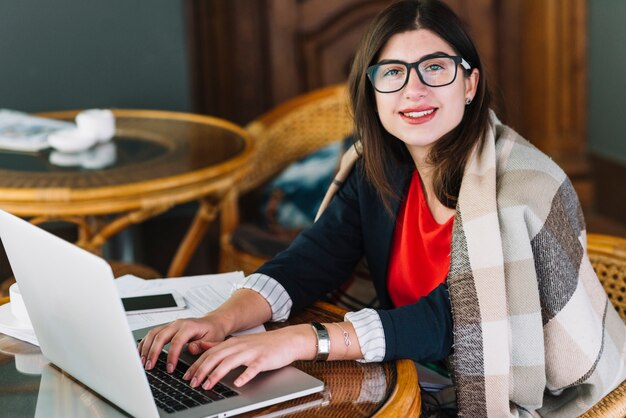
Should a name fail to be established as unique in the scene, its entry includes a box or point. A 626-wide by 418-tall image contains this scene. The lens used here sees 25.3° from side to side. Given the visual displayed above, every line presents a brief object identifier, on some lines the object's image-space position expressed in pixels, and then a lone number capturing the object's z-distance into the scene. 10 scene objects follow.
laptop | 1.58
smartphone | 2.01
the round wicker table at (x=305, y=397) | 1.70
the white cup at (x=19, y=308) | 1.95
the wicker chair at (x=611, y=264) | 2.22
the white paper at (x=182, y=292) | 1.96
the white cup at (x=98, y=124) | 3.15
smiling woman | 1.89
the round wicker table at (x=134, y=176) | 2.80
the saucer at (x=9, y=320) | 1.95
